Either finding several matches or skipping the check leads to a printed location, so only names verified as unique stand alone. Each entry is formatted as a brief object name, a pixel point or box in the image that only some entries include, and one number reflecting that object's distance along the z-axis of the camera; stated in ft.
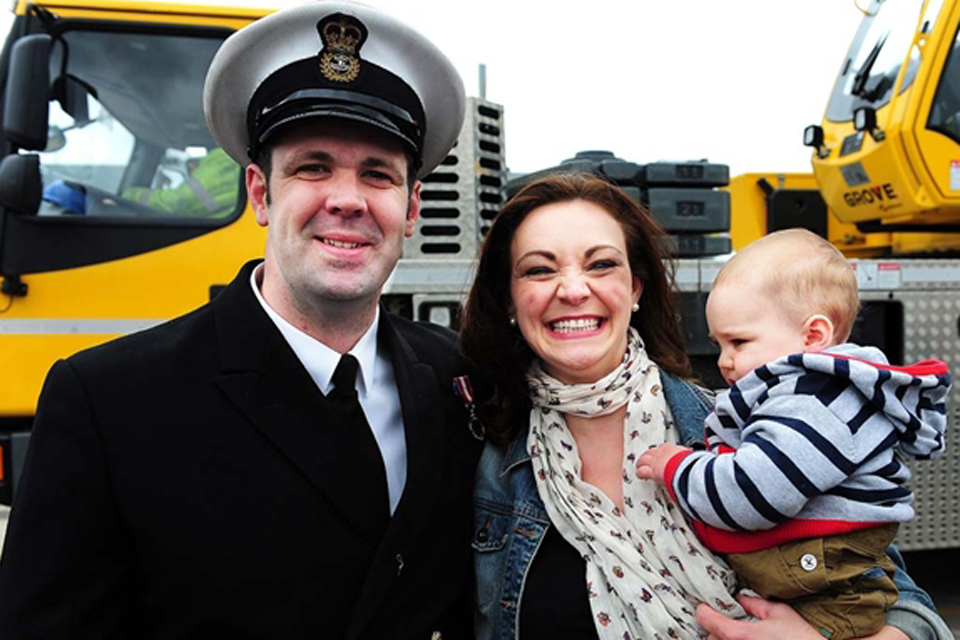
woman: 5.81
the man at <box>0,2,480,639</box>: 5.18
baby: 5.26
